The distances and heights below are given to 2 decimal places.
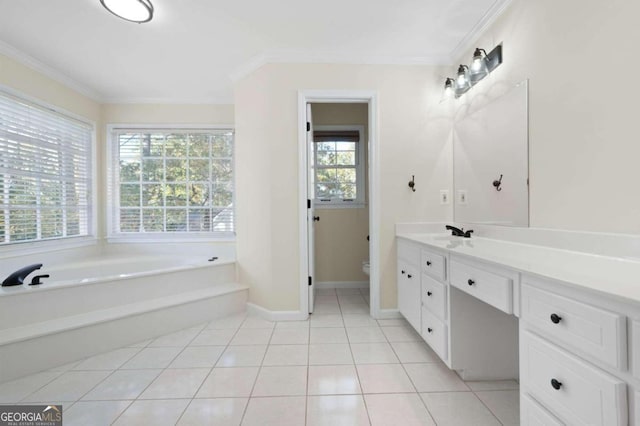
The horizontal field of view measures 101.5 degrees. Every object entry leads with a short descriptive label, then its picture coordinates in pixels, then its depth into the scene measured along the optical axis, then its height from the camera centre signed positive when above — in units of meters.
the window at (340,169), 3.42 +0.55
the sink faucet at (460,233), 2.01 -0.18
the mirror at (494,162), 1.64 +0.34
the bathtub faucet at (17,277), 1.80 -0.44
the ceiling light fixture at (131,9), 1.70 +1.37
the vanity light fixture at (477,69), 1.86 +1.06
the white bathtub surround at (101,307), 1.66 -0.74
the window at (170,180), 3.22 +0.40
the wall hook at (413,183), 2.39 +0.25
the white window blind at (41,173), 2.30 +0.41
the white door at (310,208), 2.42 +0.03
